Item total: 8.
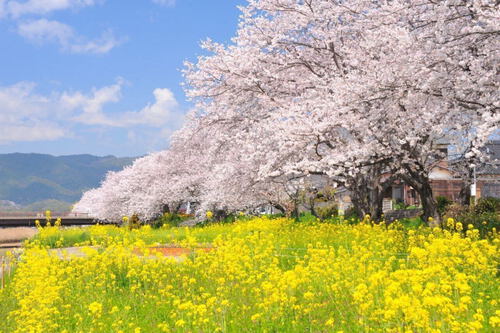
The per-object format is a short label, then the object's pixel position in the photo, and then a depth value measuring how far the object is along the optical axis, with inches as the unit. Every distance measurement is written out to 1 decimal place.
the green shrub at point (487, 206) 914.9
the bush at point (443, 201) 1235.9
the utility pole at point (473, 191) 1728.6
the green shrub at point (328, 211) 1443.2
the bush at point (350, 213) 1210.6
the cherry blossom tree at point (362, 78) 516.4
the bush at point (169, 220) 1653.8
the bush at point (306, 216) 1321.4
